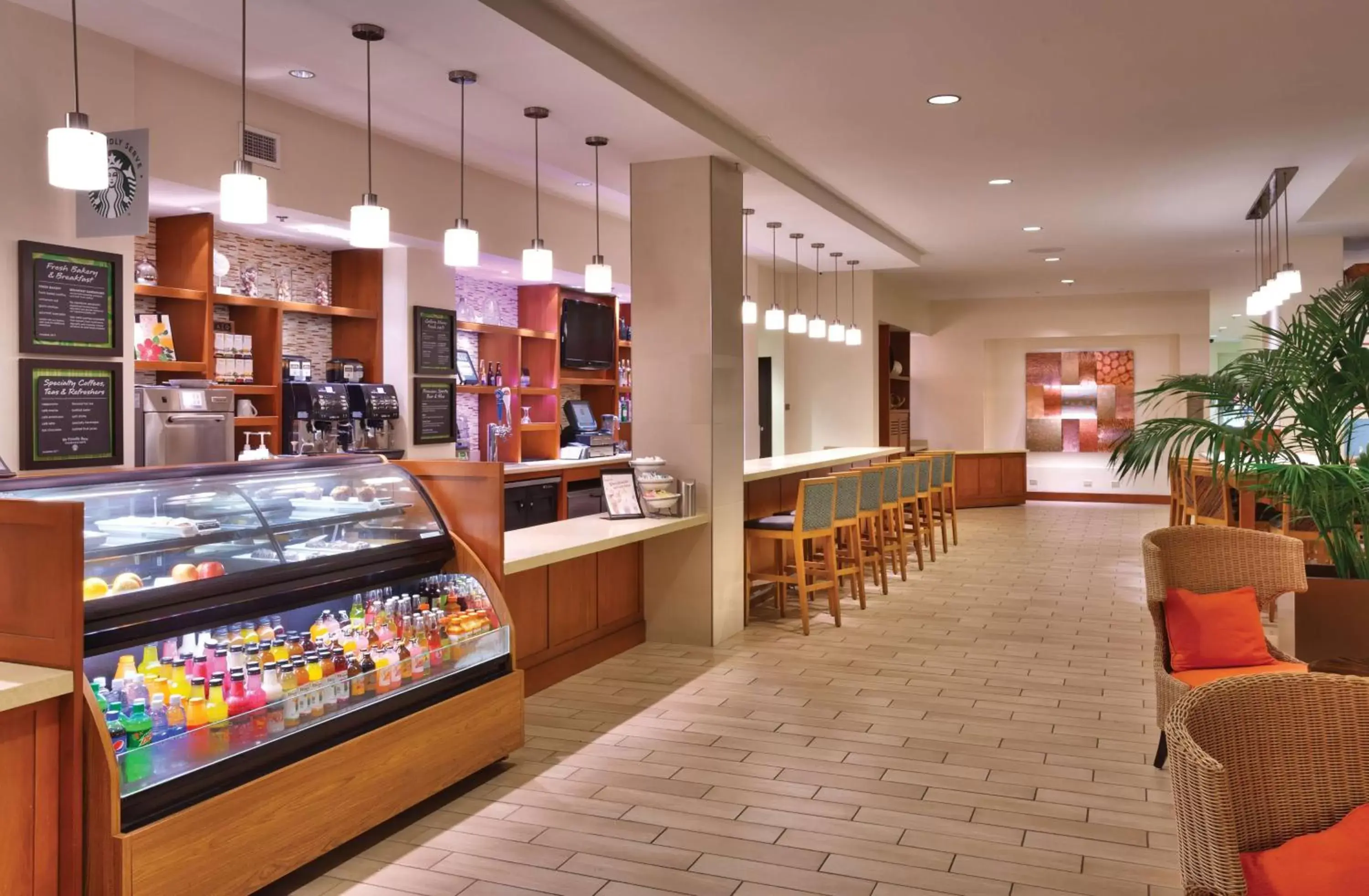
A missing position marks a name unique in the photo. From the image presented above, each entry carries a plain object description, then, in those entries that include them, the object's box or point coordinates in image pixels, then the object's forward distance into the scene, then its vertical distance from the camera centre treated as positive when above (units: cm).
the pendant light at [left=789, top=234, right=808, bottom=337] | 895 +95
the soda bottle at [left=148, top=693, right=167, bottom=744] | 270 -77
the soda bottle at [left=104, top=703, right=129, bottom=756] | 259 -76
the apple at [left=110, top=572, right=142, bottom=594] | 273 -41
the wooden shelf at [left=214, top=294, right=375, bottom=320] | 596 +78
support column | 601 +39
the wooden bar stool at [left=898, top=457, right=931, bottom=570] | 867 -50
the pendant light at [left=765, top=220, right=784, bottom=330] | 872 +97
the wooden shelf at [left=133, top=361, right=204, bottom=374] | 535 +35
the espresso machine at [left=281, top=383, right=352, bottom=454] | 633 +10
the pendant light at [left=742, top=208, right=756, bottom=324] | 737 +168
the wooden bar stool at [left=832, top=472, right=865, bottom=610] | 685 -60
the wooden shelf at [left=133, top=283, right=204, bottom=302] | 532 +74
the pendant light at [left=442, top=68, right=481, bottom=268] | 455 +84
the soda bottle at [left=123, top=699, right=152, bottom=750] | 263 -77
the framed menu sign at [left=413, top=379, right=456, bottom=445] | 703 +14
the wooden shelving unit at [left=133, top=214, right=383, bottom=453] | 564 +73
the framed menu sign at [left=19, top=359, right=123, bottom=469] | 438 +7
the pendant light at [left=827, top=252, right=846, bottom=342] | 980 +94
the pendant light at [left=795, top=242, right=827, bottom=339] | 923 +93
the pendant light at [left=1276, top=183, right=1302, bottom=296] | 745 +109
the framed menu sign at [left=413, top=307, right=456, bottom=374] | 696 +63
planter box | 393 -74
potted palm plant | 392 -5
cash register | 906 -4
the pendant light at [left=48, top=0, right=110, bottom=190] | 308 +84
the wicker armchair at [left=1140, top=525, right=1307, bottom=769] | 374 -50
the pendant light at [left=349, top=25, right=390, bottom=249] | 397 +83
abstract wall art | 1525 +44
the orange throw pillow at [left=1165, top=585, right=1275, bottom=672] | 361 -72
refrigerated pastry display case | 260 -69
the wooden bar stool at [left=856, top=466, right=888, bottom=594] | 756 -62
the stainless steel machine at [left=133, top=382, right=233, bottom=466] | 511 +4
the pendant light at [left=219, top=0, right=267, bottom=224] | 349 +80
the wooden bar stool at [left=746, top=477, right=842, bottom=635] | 640 -65
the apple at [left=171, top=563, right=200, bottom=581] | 289 -40
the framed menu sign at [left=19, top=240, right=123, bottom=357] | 434 +58
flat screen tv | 887 +85
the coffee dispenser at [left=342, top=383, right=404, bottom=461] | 661 +10
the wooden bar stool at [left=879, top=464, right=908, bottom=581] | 812 -79
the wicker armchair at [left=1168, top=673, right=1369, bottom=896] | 204 -64
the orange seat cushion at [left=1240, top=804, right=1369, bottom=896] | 188 -82
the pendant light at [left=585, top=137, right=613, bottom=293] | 555 +84
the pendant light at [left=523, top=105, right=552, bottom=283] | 495 +81
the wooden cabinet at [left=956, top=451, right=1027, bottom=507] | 1405 -68
